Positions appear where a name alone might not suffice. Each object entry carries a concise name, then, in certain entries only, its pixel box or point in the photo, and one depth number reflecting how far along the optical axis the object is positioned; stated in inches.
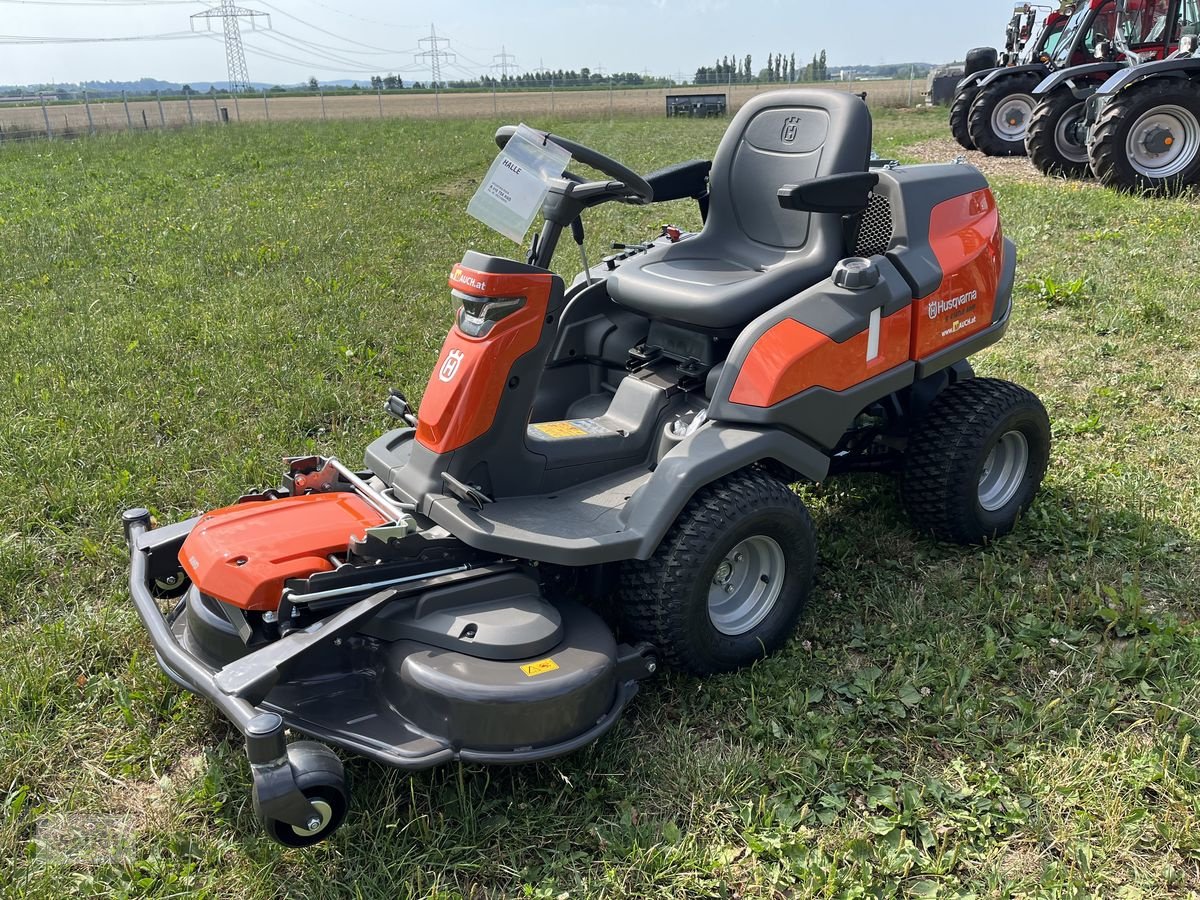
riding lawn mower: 93.0
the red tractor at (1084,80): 410.3
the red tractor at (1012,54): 523.2
